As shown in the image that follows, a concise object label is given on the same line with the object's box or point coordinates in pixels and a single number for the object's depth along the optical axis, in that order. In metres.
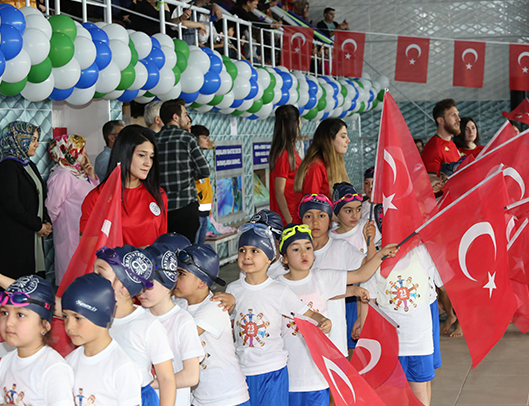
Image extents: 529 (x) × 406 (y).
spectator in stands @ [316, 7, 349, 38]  13.32
